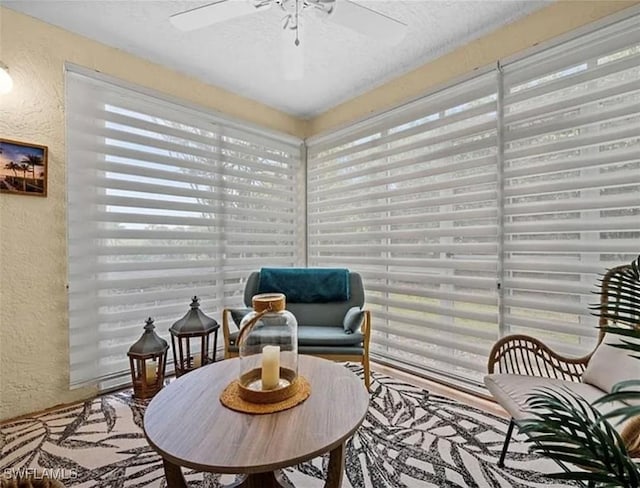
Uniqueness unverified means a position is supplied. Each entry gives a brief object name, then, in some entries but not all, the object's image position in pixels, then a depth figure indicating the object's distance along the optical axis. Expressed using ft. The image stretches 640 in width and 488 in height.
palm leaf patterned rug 5.05
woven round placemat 3.88
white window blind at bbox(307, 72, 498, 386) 7.83
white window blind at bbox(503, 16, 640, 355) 5.96
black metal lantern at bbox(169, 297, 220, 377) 8.27
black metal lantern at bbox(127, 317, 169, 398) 7.55
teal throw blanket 9.52
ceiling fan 4.92
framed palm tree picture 6.65
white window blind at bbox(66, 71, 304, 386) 7.68
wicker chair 4.53
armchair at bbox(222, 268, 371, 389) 9.37
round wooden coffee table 3.10
